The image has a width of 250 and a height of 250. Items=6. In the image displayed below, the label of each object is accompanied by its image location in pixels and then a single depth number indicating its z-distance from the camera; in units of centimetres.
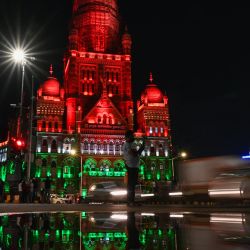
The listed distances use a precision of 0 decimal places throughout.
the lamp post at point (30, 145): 2188
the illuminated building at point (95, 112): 5631
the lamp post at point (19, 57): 2264
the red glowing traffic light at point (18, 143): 2069
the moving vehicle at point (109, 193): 1888
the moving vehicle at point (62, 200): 3480
